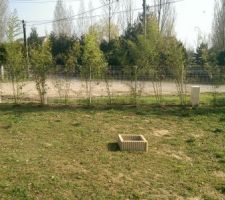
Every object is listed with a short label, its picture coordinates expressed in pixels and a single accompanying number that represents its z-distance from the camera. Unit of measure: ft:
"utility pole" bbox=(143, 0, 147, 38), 46.03
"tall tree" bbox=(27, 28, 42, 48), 84.19
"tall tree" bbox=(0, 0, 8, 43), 77.41
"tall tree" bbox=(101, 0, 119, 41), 87.10
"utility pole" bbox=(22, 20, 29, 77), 25.25
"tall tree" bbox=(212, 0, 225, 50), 80.21
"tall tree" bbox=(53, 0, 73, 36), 103.12
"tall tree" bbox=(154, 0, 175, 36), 79.59
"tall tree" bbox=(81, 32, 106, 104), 25.03
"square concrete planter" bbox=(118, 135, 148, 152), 14.51
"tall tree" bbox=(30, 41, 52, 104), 24.45
